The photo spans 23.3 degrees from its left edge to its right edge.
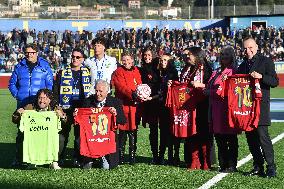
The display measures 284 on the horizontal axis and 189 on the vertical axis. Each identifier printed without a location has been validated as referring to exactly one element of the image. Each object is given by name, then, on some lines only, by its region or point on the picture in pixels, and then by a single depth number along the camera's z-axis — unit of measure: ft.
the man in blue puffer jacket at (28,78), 32.96
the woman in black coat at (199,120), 32.01
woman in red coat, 33.42
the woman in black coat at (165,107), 33.47
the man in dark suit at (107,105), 32.01
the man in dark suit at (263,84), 29.50
